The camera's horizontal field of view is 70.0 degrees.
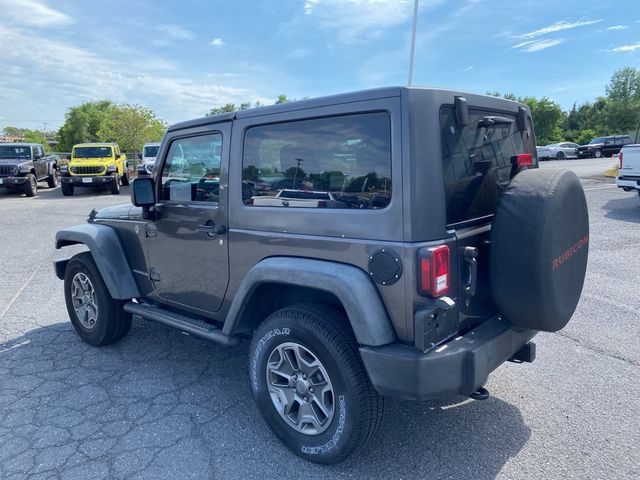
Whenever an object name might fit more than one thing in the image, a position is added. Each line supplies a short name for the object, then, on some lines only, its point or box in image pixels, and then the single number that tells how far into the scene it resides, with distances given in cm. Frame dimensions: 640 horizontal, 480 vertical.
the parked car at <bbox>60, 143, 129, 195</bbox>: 1811
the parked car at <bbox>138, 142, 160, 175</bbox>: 2116
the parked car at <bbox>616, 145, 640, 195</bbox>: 1119
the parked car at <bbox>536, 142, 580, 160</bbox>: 3540
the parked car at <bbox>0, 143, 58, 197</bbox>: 1752
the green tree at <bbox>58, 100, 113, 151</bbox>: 5588
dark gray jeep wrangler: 222
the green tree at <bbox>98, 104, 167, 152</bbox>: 3491
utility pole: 625
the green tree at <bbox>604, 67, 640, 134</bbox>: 4869
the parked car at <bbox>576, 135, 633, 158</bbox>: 3597
